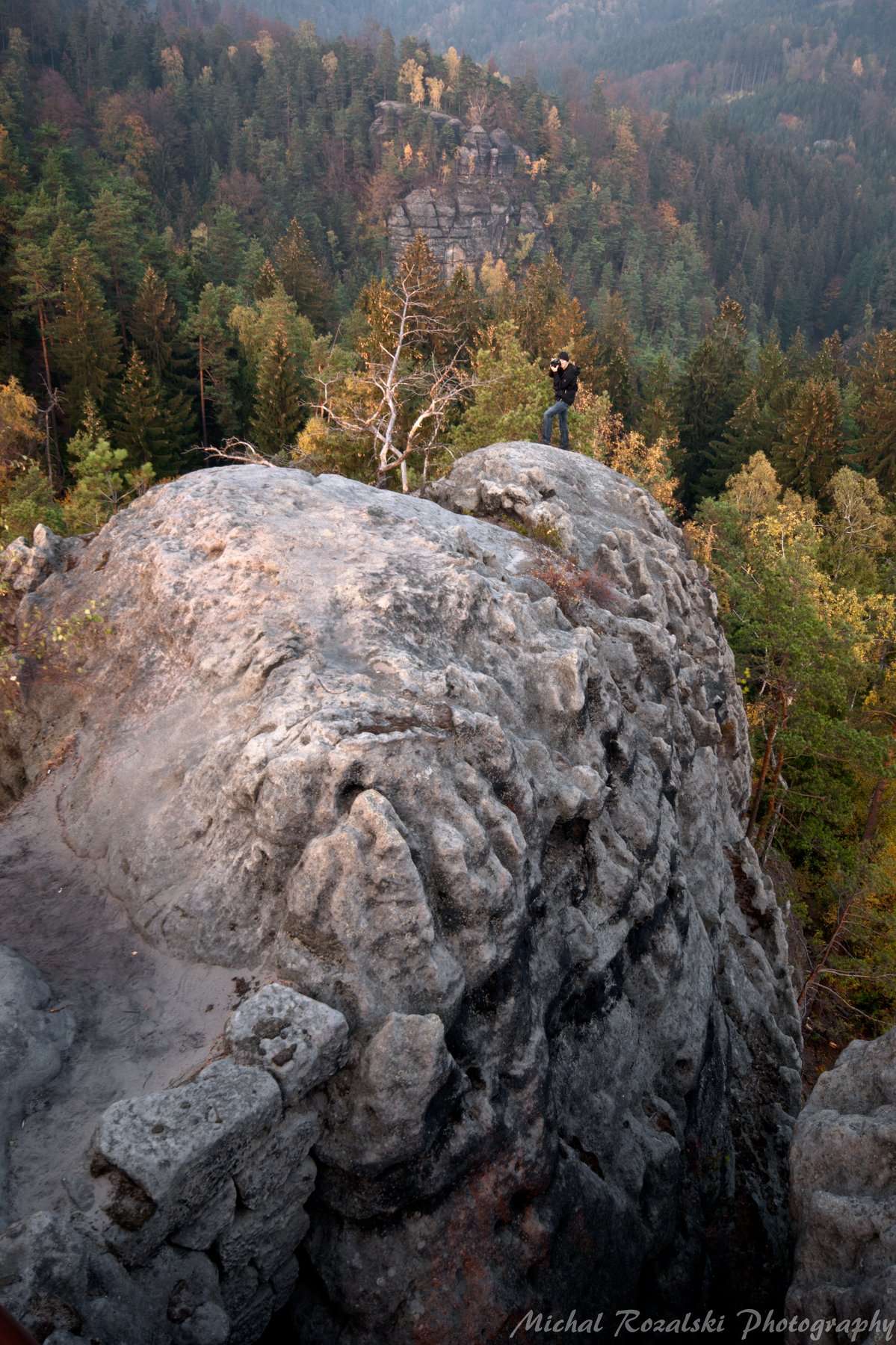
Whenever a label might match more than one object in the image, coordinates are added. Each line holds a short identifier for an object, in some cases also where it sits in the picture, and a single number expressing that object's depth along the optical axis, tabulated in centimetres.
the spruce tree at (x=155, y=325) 4638
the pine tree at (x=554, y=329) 5666
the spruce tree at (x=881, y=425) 5078
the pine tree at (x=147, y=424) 4078
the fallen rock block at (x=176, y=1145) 675
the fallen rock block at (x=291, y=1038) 770
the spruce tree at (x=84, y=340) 4138
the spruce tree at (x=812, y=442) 5022
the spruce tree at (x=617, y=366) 6178
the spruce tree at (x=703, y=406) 6169
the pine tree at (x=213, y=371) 4762
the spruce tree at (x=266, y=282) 6844
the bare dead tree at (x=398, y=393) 2369
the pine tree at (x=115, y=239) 5409
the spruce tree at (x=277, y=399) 4397
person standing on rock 2120
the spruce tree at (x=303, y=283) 7212
